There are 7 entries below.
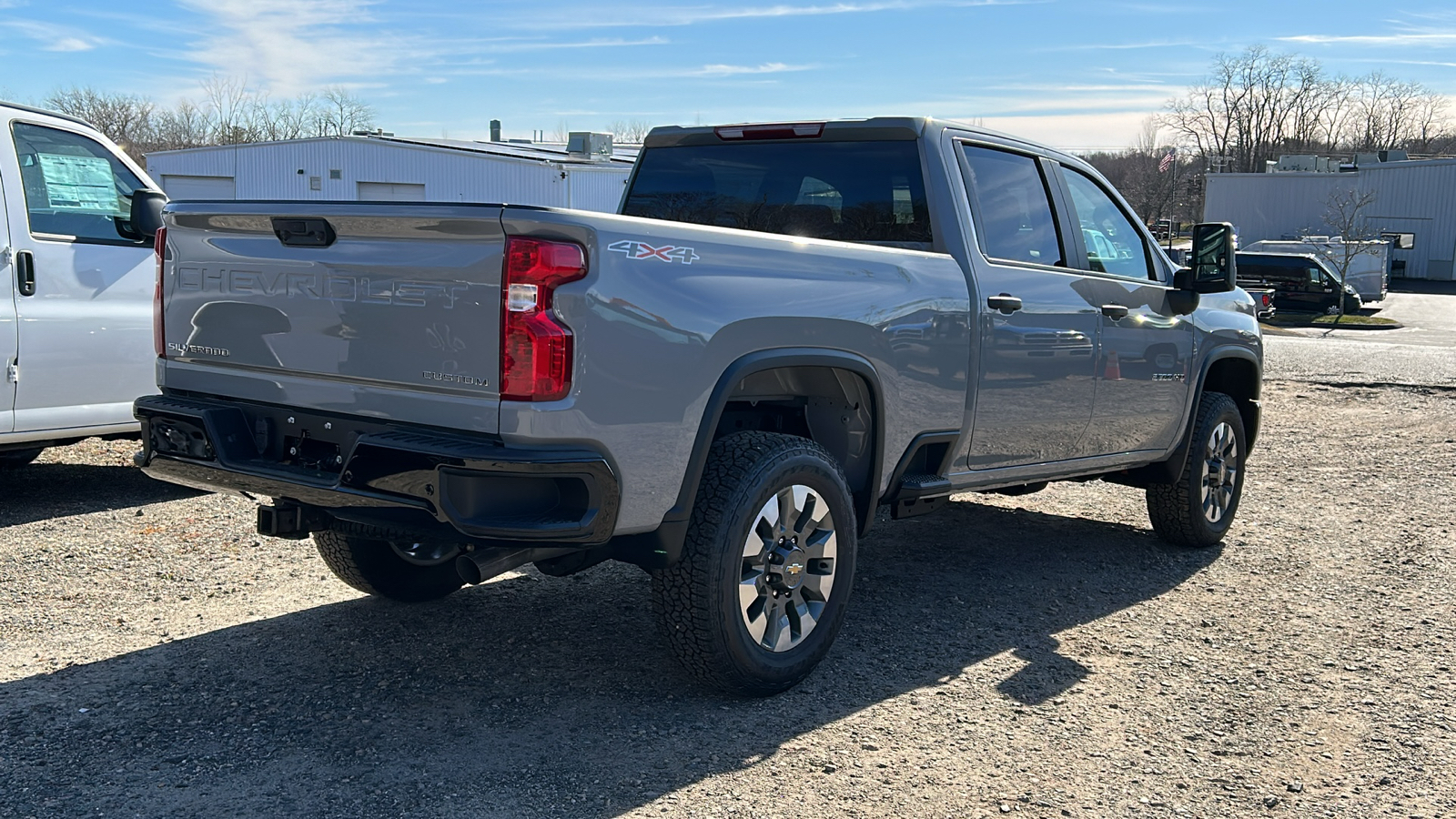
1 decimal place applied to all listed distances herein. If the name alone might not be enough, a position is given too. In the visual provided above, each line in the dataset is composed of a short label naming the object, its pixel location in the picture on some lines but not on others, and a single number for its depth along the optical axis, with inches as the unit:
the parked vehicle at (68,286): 247.9
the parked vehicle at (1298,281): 1203.2
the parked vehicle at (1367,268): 1304.1
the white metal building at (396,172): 1432.1
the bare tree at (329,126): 2694.4
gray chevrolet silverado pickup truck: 139.7
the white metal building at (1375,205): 1987.0
